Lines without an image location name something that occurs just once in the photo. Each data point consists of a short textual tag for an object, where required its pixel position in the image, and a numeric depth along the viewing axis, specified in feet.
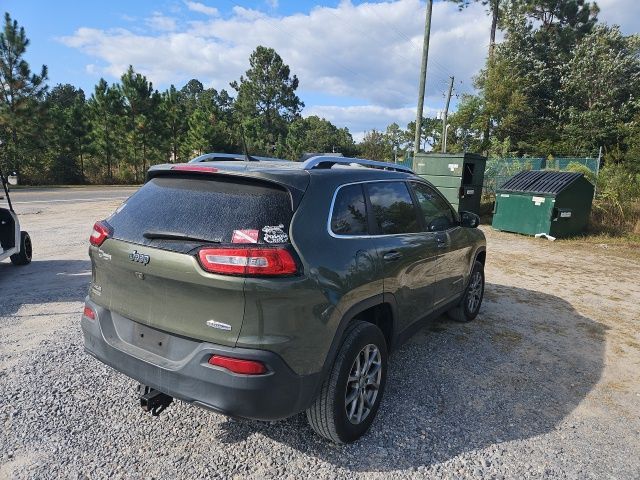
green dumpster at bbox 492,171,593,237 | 34.35
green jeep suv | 6.97
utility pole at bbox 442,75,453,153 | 90.62
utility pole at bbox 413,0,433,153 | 47.93
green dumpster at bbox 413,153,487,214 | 38.40
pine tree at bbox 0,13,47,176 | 79.30
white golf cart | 20.95
